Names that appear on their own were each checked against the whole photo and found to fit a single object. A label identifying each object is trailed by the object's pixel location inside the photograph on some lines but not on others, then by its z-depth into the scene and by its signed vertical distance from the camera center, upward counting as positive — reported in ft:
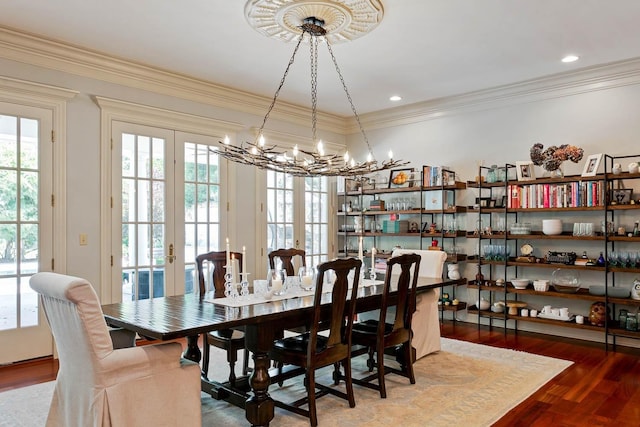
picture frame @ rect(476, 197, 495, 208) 18.02 +0.70
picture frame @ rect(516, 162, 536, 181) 17.15 +1.78
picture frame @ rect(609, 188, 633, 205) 14.93 +0.72
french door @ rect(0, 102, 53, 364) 13.28 -0.01
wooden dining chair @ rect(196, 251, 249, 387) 10.96 -2.72
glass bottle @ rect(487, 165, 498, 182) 17.90 +1.75
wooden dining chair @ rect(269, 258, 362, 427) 9.48 -2.67
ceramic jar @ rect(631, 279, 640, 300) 14.51 -2.18
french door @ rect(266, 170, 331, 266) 20.51 +0.32
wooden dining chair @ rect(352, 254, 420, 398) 10.98 -2.71
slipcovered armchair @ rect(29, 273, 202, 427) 7.34 -2.49
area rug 9.66 -4.01
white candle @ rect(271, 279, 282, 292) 11.05 -1.46
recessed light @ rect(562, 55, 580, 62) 14.83 +5.09
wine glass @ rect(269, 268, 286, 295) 11.05 -1.40
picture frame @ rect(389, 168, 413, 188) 20.65 +1.87
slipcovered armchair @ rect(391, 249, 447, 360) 13.61 -2.97
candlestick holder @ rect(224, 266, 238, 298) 10.77 -1.48
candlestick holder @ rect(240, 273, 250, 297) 10.68 -1.49
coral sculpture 15.87 +2.21
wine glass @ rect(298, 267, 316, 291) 12.14 -1.47
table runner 10.38 -1.75
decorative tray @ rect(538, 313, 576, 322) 16.09 -3.32
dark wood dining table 8.27 -1.79
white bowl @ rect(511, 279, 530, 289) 16.92 -2.24
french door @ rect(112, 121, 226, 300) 15.67 +0.56
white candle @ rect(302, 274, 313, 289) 12.13 -1.52
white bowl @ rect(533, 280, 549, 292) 16.44 -2.26
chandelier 11.02 +1.50
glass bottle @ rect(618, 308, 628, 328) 14.89 -3.10
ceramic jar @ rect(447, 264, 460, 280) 18.74 -1.99
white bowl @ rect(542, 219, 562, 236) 16.37 -0.24
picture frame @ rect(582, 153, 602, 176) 15.40 +1.80
